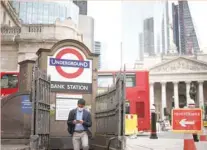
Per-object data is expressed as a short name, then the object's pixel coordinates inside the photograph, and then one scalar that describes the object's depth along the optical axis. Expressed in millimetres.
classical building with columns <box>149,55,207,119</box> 78750
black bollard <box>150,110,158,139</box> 15946
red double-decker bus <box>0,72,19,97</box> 19817
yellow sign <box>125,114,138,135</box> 19469
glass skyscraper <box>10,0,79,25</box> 45375
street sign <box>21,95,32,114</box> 8883
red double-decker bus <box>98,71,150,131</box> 20131
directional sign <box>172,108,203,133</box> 7344
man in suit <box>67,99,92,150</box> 6270
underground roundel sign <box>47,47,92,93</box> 8367
